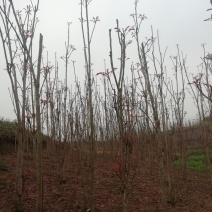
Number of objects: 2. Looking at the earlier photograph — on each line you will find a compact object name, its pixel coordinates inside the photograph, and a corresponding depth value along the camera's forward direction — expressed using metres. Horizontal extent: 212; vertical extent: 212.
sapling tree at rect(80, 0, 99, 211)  2.98
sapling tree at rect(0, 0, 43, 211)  2.57
